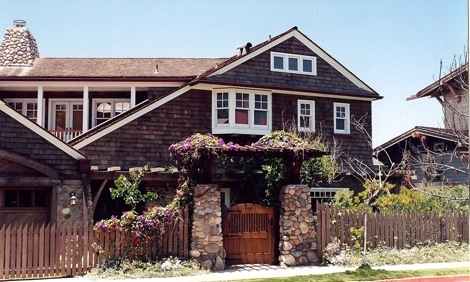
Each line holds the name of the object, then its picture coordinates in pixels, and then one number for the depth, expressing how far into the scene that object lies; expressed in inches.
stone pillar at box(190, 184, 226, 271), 566.6
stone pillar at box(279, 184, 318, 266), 596.1
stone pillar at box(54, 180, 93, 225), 663.8
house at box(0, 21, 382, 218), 813.2
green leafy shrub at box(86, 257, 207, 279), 531.5
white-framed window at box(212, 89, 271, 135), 862.5
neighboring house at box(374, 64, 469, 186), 909.2
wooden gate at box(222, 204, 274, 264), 599.2
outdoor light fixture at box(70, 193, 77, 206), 655.9
